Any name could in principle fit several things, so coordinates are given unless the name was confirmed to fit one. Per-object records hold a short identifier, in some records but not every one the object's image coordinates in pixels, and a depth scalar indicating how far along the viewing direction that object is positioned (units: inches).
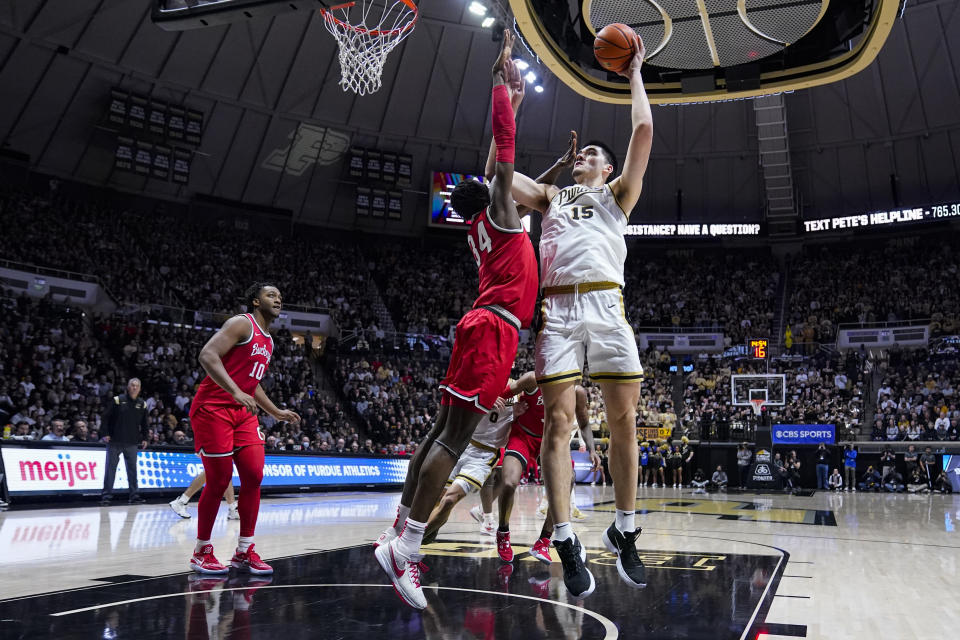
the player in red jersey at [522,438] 265.6
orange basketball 187.0
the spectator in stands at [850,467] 871.1
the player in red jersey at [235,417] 220.2
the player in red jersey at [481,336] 157.6
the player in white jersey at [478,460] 263.0
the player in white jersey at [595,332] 167.6
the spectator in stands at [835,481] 856.9
